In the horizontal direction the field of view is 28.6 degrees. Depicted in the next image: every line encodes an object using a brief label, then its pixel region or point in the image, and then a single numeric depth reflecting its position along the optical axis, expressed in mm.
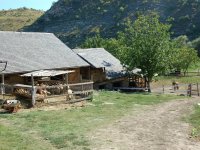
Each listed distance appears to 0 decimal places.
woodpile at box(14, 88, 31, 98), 24078
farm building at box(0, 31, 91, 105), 29562
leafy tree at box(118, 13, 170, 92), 39688
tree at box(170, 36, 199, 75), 60812
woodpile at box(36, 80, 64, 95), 27958
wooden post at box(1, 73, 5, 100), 24650
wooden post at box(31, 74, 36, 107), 23342
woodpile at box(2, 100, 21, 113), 21906
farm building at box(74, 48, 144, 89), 41000
